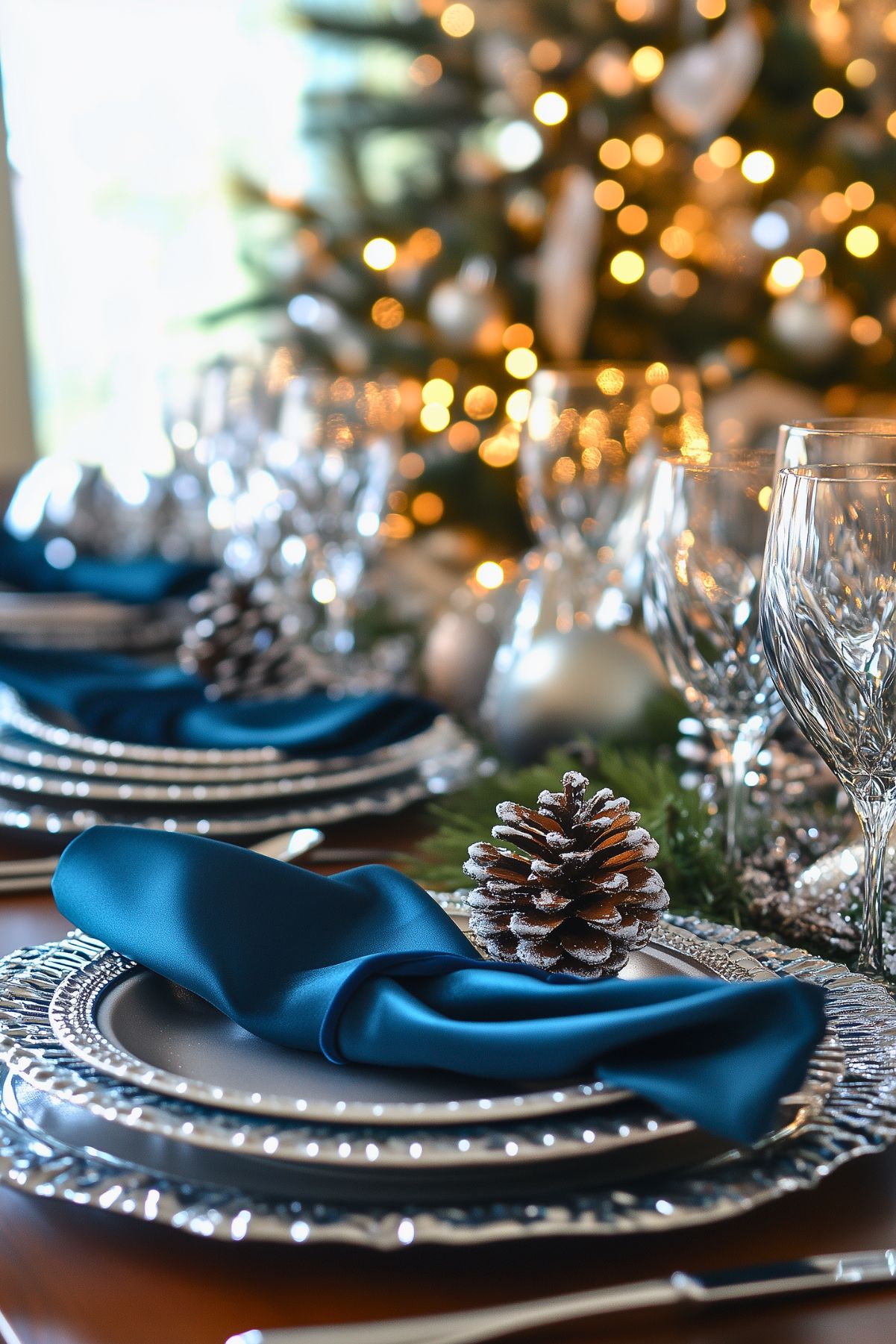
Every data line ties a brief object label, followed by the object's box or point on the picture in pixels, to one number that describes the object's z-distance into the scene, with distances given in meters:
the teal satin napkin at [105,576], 1.15
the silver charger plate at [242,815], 0.67
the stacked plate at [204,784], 0.68
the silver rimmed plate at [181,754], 0.72
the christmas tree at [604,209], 2.19
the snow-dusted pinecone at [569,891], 0.44
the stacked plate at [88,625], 1.12
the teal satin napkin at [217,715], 0.73
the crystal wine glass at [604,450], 0.85
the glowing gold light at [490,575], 1.09
